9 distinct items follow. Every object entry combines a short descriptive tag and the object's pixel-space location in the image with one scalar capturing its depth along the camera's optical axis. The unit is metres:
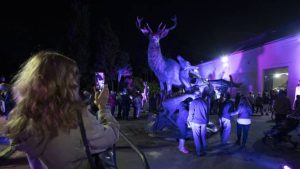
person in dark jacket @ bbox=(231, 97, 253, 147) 6.40
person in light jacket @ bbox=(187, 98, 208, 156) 5.82
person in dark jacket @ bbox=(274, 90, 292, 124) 7.70
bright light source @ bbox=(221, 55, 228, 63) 20.45
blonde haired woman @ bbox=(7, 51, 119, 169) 1.30
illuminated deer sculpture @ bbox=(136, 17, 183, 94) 8.99
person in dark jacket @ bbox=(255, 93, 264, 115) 14.04
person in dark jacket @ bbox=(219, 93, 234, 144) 6.62
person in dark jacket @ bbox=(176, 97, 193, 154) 6.40
